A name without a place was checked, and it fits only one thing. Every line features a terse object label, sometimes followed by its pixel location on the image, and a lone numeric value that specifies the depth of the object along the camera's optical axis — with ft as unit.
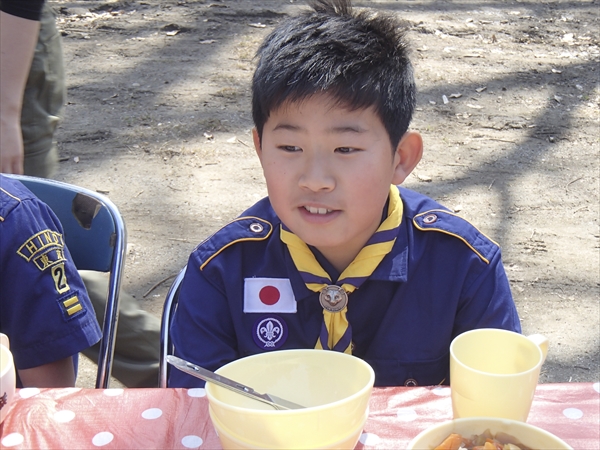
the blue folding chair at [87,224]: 6.29
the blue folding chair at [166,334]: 5.96
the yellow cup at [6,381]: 5.08
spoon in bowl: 4.84
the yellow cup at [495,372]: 4.93
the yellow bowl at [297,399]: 4.78
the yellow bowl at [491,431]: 4.76
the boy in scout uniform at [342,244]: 5.74
